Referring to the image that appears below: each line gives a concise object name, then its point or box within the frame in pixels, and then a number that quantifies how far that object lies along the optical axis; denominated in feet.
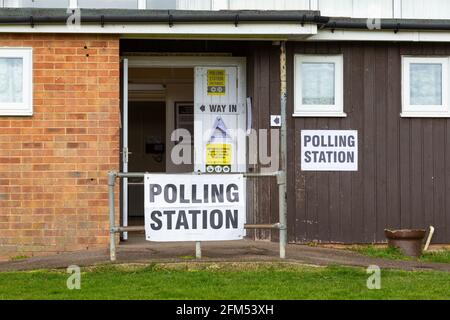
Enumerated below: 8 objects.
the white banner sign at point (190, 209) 34.86
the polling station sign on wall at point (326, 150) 43.04
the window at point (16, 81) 40.73
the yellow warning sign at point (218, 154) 44.34
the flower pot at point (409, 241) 41.34
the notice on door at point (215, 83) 44.50
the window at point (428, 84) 43.73
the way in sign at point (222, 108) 44.47
